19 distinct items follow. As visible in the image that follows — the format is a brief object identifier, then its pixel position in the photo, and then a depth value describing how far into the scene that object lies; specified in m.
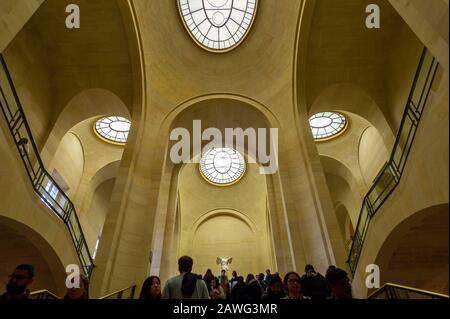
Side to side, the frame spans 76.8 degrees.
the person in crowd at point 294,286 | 3.84
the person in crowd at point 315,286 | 3.95
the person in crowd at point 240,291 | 4.34
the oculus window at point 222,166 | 23.47
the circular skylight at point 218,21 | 13.21
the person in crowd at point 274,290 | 4.34
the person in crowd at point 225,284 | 8.94
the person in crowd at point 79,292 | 3.87
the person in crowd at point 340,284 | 3.30
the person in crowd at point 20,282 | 3.24
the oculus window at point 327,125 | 15.79
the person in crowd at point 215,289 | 6.17
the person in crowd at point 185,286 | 3.79
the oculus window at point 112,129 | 15.91
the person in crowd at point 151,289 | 3.74
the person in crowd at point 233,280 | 9.15
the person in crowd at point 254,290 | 4.30
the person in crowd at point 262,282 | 8.11
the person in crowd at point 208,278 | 7.29
